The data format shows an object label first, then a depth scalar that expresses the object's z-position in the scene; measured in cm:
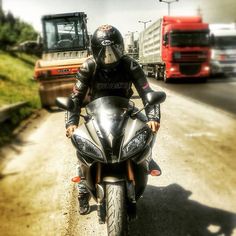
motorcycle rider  343
